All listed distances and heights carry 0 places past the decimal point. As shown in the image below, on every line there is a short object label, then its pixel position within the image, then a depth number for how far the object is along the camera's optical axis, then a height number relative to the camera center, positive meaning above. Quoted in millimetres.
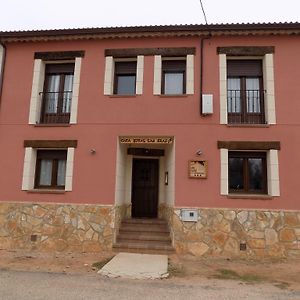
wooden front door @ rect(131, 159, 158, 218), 12062 +524
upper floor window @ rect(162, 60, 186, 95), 11000 +4283
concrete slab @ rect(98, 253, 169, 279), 7473 -1586
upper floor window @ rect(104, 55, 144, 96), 10734 +4251
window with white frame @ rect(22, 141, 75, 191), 10625 +1119
